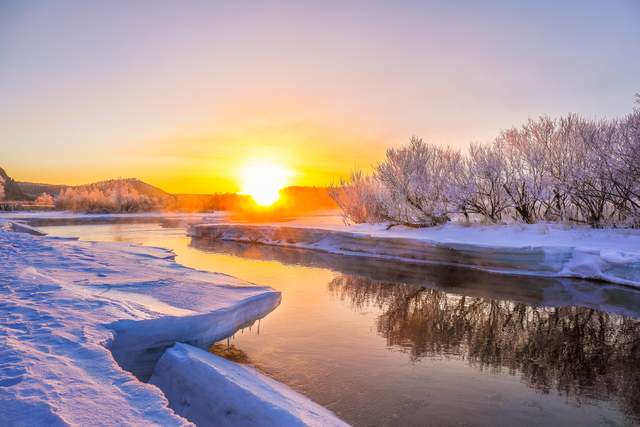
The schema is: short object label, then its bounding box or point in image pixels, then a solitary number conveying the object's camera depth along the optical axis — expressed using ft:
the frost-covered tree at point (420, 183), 75.72
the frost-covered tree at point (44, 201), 271.57
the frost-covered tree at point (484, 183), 71.51
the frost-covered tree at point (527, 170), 68.28
